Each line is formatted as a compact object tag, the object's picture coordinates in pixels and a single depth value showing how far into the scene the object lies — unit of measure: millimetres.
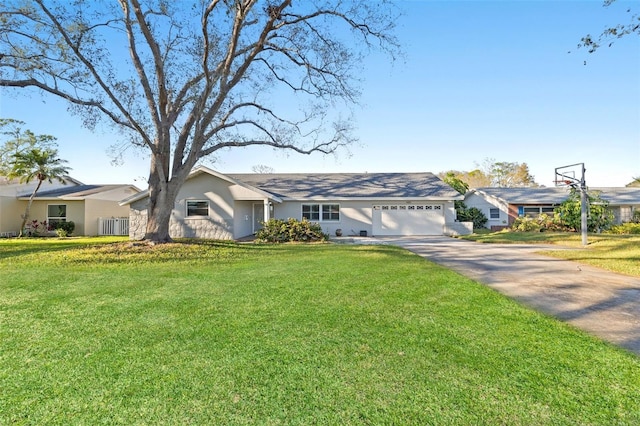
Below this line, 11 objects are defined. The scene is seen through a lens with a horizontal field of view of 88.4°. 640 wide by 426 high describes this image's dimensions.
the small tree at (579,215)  20219
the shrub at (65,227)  20859
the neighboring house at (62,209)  21578
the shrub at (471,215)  27438
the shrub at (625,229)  20594
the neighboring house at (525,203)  27422
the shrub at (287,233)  16641
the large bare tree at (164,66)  10844
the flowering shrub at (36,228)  21203
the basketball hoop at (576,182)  14828
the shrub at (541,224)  21531
